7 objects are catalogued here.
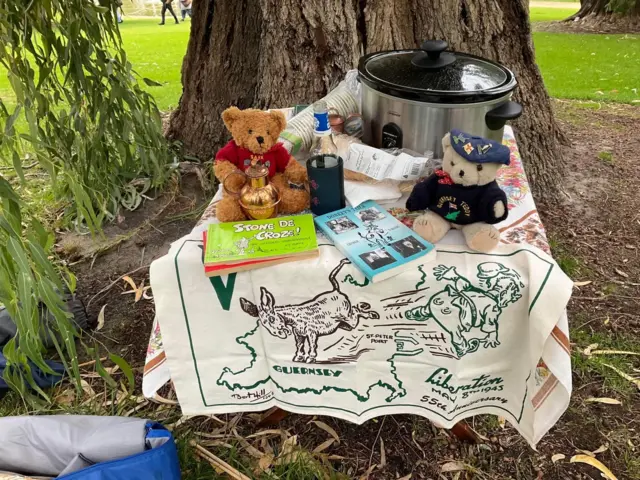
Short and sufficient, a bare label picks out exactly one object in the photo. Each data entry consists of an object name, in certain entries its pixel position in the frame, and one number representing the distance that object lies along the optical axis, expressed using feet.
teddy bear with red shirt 3.71
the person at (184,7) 50.34
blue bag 4.01
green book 3.31
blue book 3.24
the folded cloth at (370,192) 3.94
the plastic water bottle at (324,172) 3.64
